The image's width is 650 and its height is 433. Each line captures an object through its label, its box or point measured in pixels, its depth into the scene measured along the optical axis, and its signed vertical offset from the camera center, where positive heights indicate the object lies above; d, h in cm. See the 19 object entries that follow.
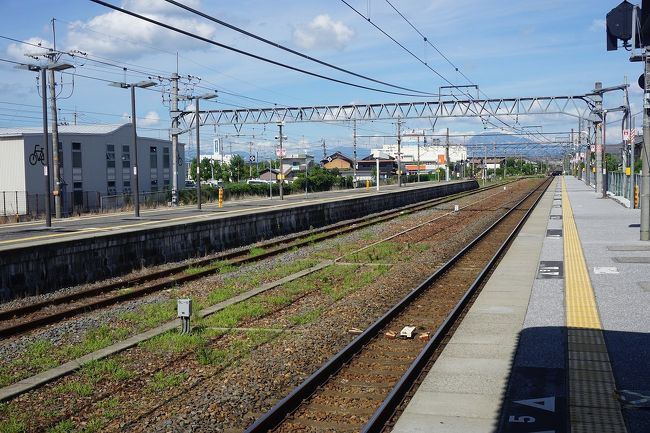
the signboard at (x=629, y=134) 4227 +191
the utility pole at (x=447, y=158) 9400 +172
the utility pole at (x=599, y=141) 5375 +210
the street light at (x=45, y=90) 3075 +356
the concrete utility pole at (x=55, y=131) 3638 +223
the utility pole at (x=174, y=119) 4841 +376
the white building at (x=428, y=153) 16800 +396
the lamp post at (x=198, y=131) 4444 +267
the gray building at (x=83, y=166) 4528 +69
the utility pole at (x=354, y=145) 8081 +311
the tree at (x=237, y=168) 11079 +84
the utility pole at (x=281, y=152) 5813 +162
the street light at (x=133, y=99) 3650 +374
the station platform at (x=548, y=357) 705 -235
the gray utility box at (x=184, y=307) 1076 -193
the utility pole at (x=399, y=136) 7550 +360
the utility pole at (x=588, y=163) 8056 +50
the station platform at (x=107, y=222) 2605 -214
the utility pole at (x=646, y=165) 2144 +6
